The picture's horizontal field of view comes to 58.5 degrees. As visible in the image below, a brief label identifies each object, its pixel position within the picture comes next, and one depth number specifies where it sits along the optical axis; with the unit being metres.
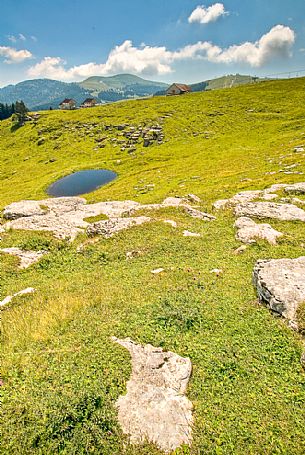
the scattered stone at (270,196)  34.06
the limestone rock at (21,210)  35.03
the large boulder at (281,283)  12.98
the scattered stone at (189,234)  23.24
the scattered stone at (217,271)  17.12
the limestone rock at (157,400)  8.48
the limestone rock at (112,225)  24.17
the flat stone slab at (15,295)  15.49
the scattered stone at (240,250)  20.17
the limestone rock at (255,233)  21.30
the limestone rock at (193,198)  38.28
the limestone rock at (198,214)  28.31
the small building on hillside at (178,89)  185.88
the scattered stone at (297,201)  31.43
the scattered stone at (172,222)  24.96
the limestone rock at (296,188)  34.84
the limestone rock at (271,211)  26.27
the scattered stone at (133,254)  20.46
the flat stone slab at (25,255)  20.41
